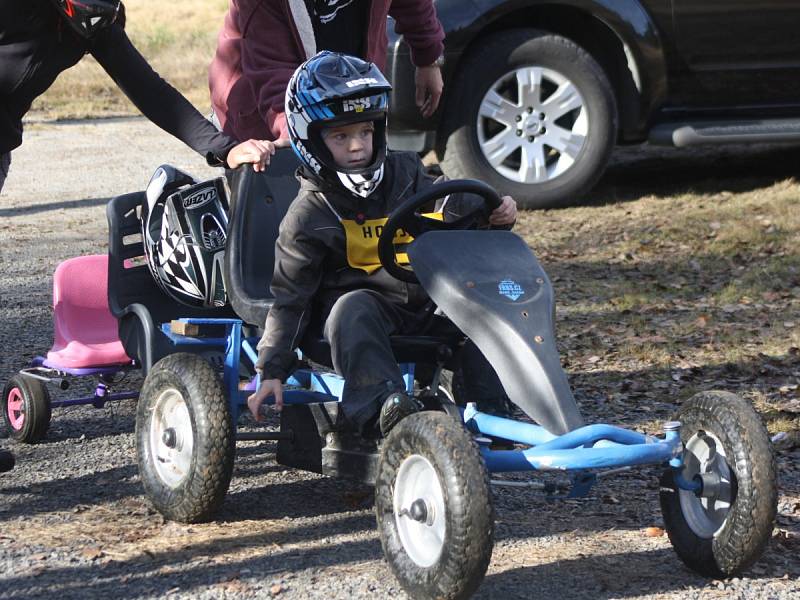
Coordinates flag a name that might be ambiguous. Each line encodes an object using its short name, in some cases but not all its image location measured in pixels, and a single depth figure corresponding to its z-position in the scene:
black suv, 15.84
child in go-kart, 7.82
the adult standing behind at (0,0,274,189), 8.42
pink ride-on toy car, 9.78
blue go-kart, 6.61
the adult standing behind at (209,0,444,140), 9.38
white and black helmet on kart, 9.63
